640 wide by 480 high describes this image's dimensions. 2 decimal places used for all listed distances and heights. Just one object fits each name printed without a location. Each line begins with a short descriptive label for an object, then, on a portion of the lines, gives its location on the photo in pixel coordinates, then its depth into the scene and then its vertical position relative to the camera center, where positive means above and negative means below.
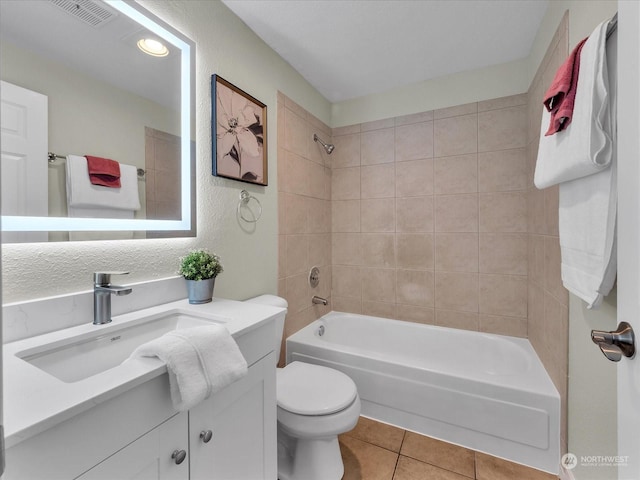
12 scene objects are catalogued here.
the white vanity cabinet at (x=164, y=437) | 0.57 -0.48
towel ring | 1.71 +0.21
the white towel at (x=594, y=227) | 0.86 +0.03
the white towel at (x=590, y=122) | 0.87 +0.35
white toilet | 1.33 -0.83
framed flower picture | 1.52 +0.59
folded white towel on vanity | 0.73 -0.32
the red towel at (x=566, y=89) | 1.00 +0.50
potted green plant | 1.27 -0.15
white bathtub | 1.51 -0.87
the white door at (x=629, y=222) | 0.55 +0.03
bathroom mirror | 0.91 +0.49
